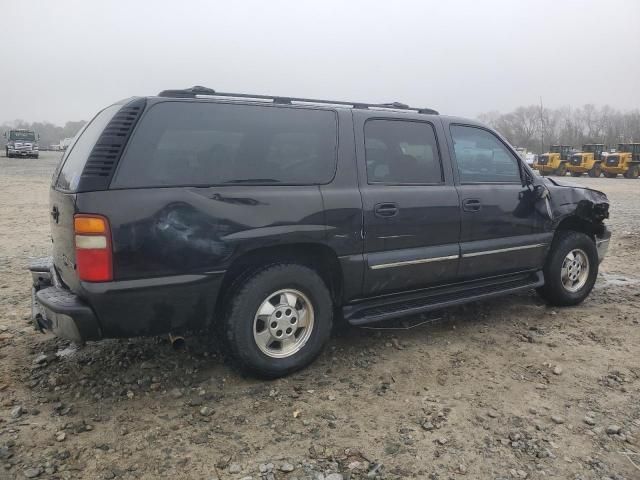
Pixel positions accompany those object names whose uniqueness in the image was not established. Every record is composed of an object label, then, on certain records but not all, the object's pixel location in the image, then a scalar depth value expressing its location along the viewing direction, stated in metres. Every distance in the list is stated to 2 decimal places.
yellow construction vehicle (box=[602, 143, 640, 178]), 31.22
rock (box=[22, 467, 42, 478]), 2.53
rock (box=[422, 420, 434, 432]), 3.00
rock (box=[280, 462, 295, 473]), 2.62
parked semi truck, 43.66
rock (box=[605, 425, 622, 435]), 2.97
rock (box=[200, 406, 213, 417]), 3.12
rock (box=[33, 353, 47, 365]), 3.75
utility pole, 61.31
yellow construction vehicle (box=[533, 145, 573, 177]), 34.50
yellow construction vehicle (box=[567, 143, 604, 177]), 32.67
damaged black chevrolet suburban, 2.99
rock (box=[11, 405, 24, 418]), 3.06
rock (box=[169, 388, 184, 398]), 3.33
